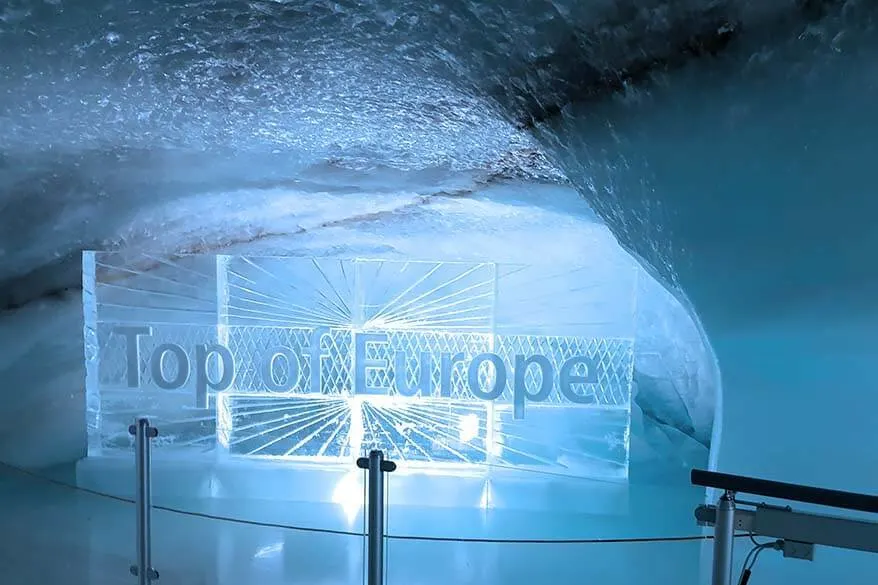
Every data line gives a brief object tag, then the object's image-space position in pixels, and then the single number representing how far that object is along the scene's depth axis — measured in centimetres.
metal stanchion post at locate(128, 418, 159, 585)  237
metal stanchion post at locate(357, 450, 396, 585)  212
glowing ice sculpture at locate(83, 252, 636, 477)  388
